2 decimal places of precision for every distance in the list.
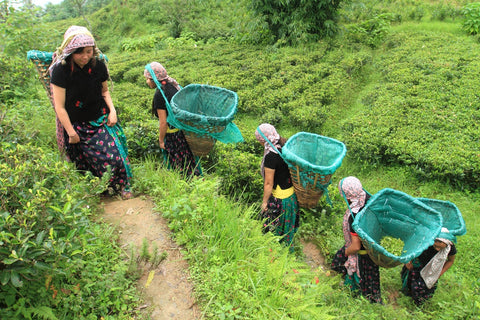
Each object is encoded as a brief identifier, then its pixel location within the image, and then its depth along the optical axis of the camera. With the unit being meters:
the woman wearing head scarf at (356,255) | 3.30
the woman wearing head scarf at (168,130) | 4.02
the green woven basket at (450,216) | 3.39
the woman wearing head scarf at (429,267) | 3.25
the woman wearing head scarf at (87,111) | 3.01
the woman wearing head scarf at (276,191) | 3.60
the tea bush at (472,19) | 11.54
